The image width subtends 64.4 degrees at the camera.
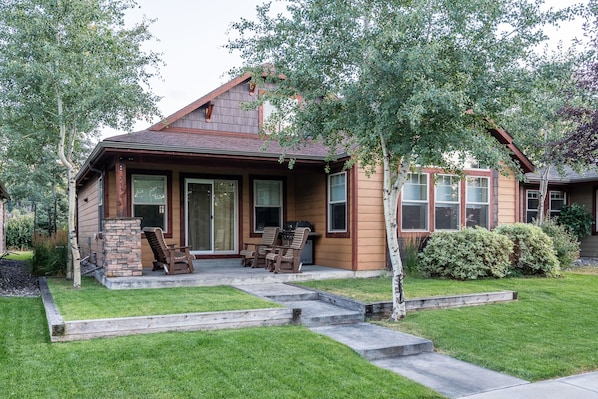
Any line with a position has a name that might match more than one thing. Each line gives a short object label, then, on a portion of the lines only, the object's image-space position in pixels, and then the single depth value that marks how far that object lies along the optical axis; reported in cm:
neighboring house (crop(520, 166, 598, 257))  1570
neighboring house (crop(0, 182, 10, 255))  1563
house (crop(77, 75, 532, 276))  929
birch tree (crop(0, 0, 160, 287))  769
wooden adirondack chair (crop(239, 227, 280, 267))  1029
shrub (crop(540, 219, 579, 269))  1151
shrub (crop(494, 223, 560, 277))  1046
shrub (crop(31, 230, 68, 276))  1069
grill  1095
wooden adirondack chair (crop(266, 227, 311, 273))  936
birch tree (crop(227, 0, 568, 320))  563
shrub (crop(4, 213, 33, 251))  2362
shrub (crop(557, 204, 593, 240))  1534
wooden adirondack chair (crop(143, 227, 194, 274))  891
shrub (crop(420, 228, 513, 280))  974
